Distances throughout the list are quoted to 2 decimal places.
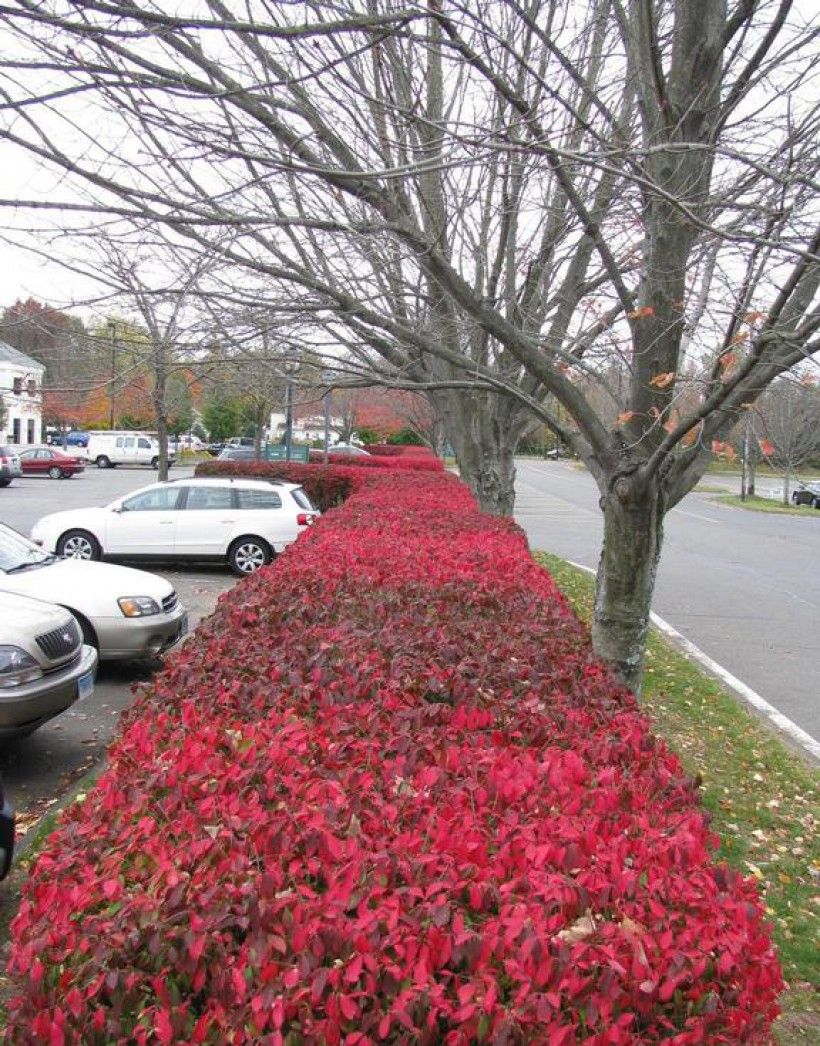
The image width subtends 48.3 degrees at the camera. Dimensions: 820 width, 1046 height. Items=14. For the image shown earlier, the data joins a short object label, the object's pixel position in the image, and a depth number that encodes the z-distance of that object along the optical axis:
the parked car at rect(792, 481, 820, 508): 41.56
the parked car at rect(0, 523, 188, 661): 7.52
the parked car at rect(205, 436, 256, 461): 58.72
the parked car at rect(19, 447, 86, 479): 41.12
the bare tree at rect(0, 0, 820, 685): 4.05
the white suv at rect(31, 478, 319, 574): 13.84
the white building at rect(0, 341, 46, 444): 55.68
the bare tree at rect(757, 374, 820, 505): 29.83
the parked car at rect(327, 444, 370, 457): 42.40
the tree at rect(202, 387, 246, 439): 57.06
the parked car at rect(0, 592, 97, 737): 5.44
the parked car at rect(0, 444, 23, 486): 34.91
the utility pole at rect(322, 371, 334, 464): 21.93
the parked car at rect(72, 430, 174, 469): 52.06
